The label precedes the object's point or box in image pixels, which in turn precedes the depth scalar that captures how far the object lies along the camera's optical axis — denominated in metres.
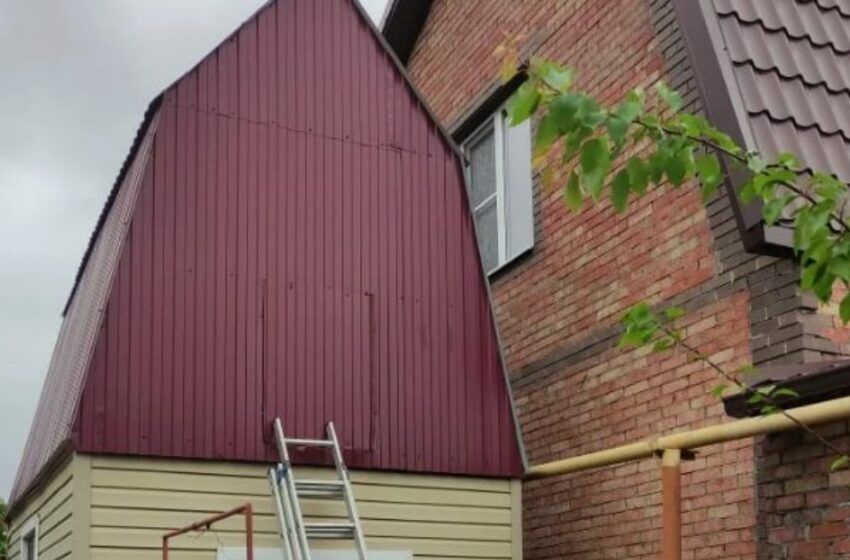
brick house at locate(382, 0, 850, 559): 6.75
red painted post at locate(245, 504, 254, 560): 6.66
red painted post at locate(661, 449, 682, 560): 6.65
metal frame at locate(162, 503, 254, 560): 6.68
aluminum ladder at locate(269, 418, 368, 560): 7.56
